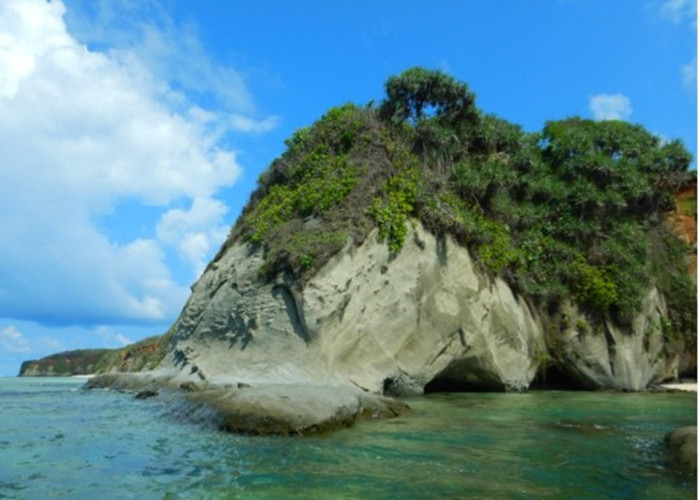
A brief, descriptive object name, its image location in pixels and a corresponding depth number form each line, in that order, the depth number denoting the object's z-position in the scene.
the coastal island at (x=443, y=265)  16.77
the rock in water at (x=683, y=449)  7.11
